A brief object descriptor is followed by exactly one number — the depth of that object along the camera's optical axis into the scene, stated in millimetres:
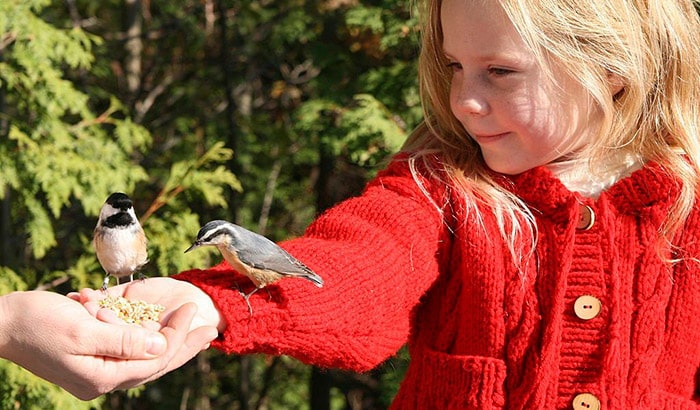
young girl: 1449
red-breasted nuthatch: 1375
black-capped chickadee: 1506
